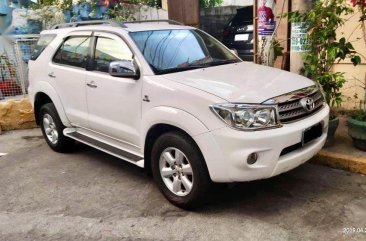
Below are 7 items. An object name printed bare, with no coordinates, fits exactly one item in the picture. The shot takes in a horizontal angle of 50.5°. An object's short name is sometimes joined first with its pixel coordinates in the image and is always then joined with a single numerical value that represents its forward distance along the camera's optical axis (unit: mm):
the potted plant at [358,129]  4523
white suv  3291
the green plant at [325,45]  4562
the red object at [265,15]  5672
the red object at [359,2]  4348
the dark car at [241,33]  9273
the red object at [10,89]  7828
